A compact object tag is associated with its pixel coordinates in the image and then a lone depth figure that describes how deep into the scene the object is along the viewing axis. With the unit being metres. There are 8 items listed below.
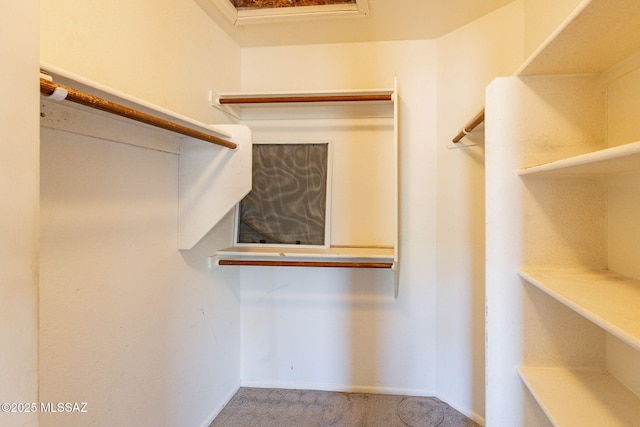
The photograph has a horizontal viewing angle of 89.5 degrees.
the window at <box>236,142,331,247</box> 2.11
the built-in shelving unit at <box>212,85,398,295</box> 1.81
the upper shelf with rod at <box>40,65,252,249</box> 0.88
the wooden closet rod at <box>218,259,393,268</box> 1.79
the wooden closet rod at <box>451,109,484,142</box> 1.36
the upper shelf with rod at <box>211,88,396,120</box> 1.81
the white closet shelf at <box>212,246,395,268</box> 1.84
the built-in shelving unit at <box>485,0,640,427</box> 1.00
